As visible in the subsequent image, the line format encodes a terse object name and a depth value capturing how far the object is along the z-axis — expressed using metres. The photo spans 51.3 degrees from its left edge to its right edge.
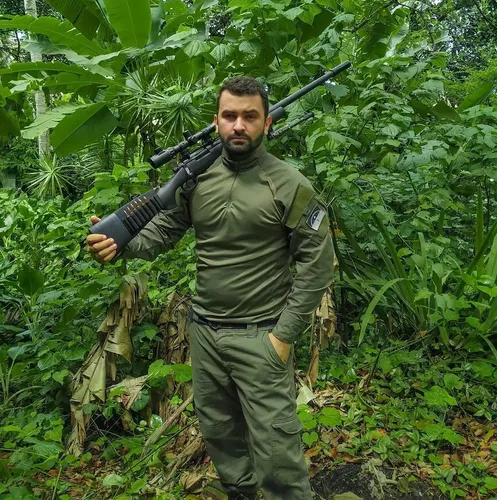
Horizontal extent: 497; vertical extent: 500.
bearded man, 2.08
